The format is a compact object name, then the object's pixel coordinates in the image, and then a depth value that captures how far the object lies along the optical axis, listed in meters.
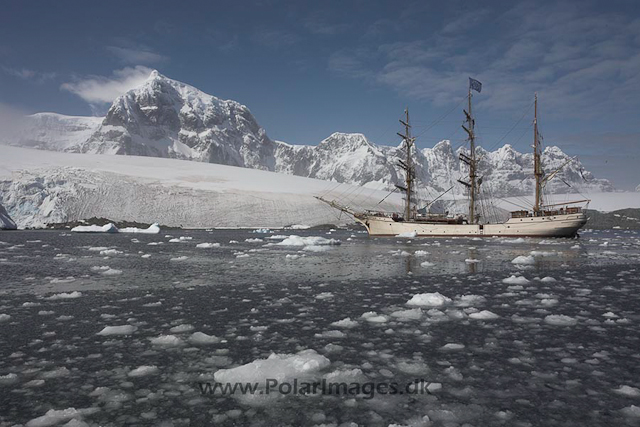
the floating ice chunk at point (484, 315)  6.00
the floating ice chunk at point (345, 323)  5.59
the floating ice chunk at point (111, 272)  11.44
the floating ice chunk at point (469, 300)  7.00
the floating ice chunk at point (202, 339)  4.80
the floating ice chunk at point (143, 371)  3.76
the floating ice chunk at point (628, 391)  3.26
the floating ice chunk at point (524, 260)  14.54
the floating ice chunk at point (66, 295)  7.76
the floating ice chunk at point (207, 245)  23.94
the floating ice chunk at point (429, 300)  6.89
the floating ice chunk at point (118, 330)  5.22
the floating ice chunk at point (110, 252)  19.33
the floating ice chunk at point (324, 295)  7.80
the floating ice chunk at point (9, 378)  3.57
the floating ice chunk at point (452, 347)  4.49
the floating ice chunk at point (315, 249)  22.23
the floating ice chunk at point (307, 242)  26.48
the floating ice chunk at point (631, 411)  2.91
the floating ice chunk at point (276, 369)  3.62
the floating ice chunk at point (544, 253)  18.75
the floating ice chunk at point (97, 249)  21.50
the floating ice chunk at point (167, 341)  4.76
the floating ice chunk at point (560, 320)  5.57
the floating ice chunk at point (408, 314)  6.07
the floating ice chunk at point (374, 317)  5.87
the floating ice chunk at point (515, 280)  9.49
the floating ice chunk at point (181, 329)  5.32
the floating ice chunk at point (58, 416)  2.79
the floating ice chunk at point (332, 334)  5.07
